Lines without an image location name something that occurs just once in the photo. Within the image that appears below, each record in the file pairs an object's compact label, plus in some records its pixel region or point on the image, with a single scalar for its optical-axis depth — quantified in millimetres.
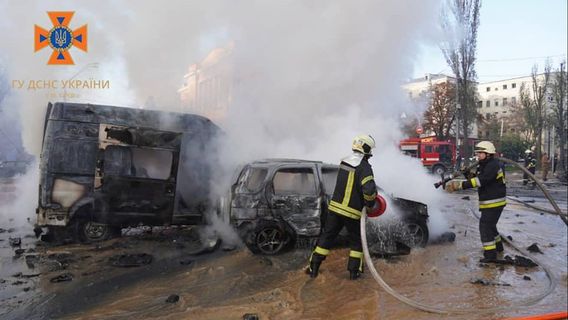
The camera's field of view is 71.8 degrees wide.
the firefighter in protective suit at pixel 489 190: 4828
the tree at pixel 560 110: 17747
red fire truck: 23344
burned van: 5573
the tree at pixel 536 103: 19250
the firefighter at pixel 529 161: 13117
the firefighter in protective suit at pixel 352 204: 4059
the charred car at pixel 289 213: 5047
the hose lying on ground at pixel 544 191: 4066
